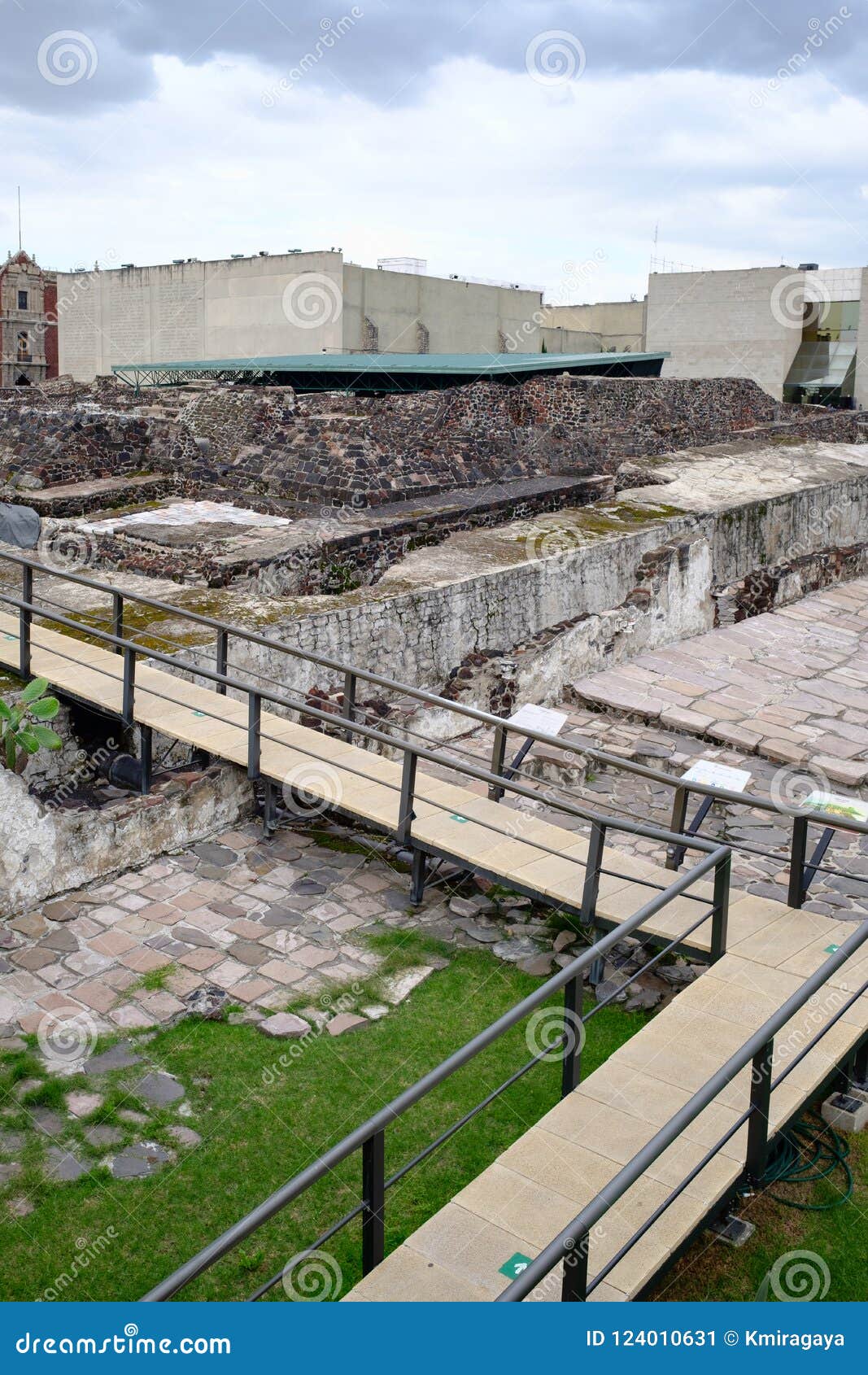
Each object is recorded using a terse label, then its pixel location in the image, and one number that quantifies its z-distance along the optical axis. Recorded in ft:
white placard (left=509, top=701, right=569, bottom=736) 28.53
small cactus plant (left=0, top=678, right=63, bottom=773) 21.47
